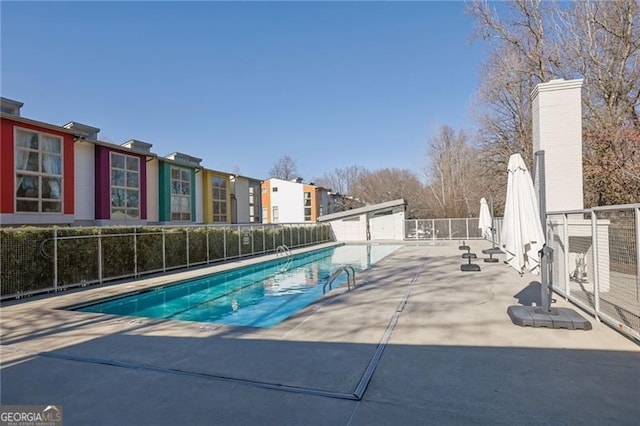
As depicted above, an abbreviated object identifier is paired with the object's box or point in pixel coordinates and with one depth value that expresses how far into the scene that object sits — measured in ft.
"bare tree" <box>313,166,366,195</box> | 183.83
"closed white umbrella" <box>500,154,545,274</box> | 16.25
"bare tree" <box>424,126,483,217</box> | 103.35
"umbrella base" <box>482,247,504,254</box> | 38.78
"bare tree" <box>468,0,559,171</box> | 54.75
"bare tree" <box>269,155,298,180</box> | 178.29
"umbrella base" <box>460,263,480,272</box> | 31.93
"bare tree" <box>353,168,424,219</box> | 128.06
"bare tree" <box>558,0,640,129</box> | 42.83
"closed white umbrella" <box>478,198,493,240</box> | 53.08
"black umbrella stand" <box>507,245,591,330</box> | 14.61
